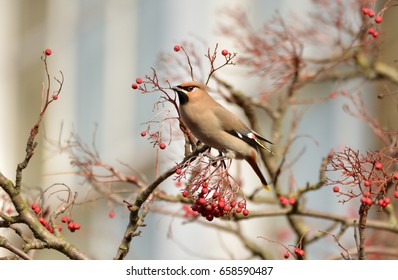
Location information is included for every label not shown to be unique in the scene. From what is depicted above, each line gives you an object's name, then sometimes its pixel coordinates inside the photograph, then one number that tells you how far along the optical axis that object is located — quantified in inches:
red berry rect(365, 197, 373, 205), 241.1
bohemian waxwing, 297.4
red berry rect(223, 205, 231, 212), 268.8
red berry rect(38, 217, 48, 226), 267.9
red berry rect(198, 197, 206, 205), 269.2
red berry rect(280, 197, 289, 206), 337.7
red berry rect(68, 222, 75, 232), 288.4
